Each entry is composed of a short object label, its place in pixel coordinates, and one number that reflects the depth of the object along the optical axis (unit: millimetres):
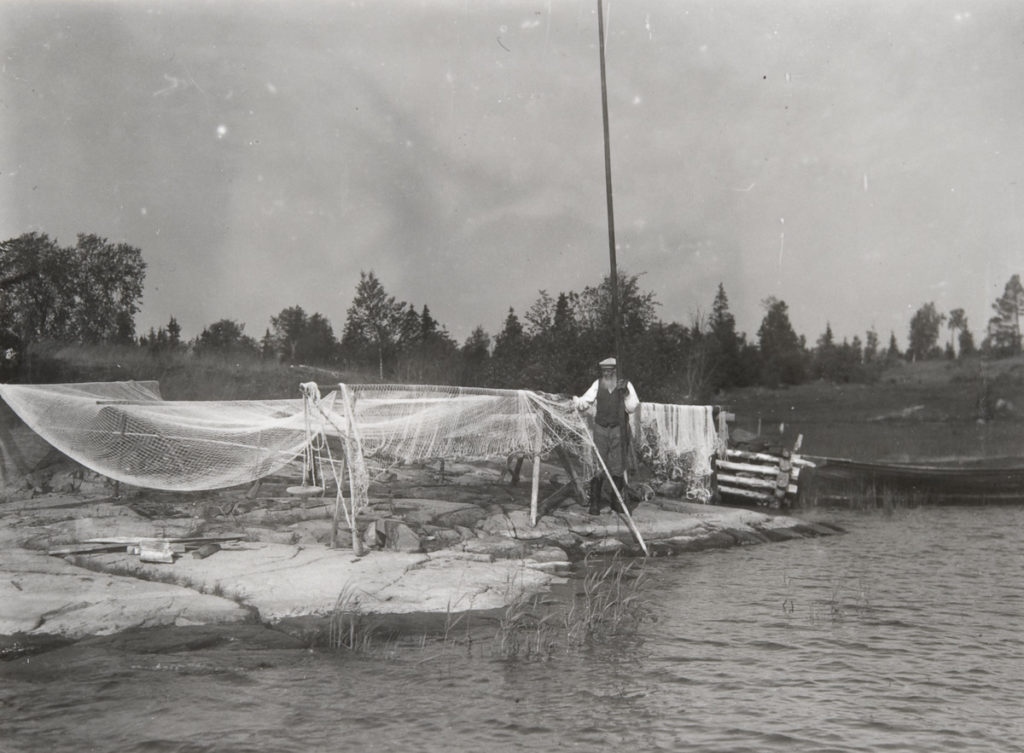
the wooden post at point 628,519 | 11852
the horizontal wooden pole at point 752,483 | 18500
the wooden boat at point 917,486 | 20847
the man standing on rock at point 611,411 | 12398
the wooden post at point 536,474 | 12000
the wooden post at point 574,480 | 12766
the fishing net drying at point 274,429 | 10578
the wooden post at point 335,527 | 10334
